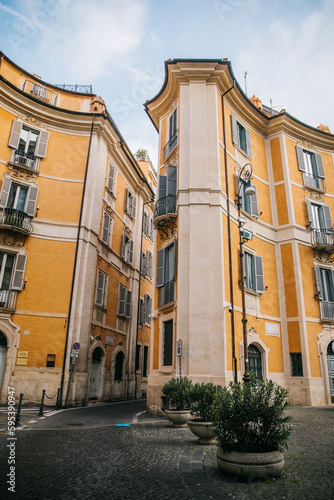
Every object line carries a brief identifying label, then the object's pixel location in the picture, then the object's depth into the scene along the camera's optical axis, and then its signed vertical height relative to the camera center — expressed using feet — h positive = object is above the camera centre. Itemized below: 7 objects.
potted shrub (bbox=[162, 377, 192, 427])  33.14 -2.73
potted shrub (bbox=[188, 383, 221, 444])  24.45 -2.57
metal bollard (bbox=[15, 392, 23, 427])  32.99 -4.50
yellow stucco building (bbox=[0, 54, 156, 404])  56.80 +21.49
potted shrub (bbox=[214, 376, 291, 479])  16.25 -2.62
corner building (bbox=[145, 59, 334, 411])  46.65 +20.69
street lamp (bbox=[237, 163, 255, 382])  38.04 +16.21
